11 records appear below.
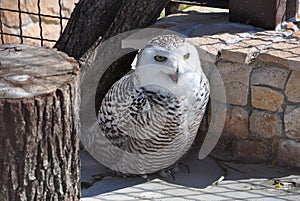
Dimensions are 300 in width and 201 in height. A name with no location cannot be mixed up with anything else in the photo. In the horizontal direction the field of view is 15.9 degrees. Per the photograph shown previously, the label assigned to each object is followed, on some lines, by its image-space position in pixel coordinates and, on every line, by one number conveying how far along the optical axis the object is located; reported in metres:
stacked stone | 6.74
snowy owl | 6.01
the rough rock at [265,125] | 6.88
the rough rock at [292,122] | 6.74
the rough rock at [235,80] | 6.88
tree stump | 4.09
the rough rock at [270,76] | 6.73
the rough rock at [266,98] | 6.81
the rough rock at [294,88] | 6.64
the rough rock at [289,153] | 6.82
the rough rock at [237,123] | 7.02
